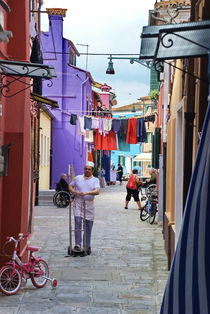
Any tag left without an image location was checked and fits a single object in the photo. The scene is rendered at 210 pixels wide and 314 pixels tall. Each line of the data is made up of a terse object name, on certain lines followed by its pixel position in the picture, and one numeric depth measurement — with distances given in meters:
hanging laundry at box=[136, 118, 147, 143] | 35.97
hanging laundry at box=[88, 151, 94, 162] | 41.28
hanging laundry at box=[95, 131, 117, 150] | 39.75
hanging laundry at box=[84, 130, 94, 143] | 36.64
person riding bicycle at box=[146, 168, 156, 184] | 23.32
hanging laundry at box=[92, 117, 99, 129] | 35.17
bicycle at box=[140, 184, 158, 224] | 17.95
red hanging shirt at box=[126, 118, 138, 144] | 36.28
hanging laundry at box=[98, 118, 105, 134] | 35.88
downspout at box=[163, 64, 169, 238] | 15.50
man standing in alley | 11.73
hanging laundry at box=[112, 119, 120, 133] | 37.01
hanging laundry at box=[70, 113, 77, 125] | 32.50
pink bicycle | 8.11
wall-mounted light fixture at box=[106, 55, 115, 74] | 20.37
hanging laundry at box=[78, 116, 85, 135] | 34.12
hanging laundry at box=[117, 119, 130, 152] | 36.97
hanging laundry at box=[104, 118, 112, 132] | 36.34
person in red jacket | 22.47
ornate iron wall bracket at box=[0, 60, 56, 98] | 7.71
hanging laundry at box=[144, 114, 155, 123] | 31.07
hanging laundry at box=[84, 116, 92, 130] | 34.19
